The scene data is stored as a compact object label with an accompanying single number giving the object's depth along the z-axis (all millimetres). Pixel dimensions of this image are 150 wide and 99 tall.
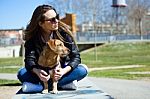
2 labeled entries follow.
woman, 4090
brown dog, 3809
